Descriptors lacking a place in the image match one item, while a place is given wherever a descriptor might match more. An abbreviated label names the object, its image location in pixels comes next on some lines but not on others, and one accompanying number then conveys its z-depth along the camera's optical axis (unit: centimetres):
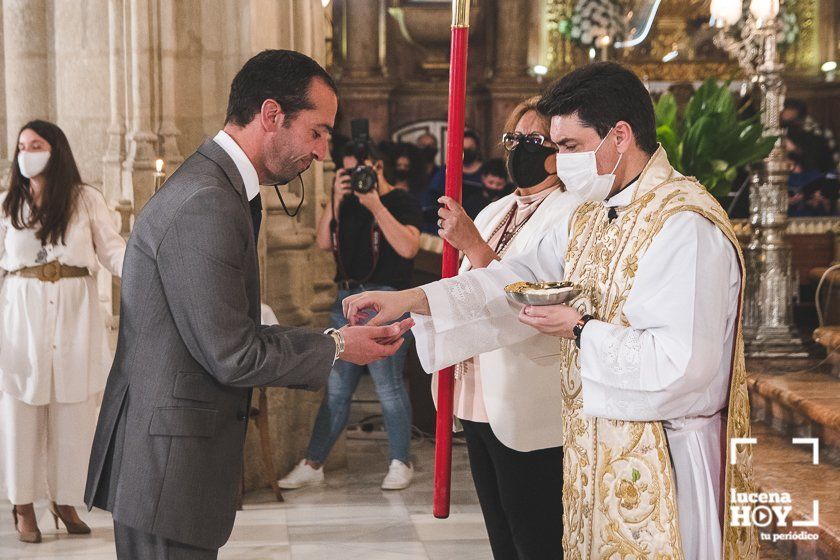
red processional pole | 257
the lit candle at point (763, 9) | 613
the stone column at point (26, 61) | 583
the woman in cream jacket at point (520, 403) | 299
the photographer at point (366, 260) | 584
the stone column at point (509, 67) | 1229
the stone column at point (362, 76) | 1231
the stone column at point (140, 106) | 565
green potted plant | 569
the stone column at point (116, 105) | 575
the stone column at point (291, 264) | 582
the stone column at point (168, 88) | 569
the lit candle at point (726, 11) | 641
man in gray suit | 217
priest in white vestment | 224
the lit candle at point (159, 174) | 512
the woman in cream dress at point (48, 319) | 500
